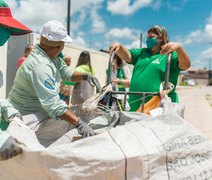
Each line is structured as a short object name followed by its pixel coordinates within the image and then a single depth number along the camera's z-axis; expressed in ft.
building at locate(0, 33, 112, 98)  11.92
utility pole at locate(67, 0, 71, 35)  29.25
